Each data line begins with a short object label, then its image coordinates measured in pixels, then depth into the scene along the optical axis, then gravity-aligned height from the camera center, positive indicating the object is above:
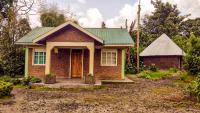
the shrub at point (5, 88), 7.82 -1.44
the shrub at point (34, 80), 10.96 -1.40
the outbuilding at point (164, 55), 19.39 +0.55
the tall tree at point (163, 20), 31.65 +8.11
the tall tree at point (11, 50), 13.37 +0.79
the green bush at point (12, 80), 10.87 -1.41
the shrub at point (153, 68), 17.32 -0.91
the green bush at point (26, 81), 10.61 -1.43
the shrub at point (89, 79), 10.62 -1.29
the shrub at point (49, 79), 10.60 -1.29
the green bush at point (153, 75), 14.53 -1.41
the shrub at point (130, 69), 16.90 -0.99
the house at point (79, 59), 12.44 +0.04
